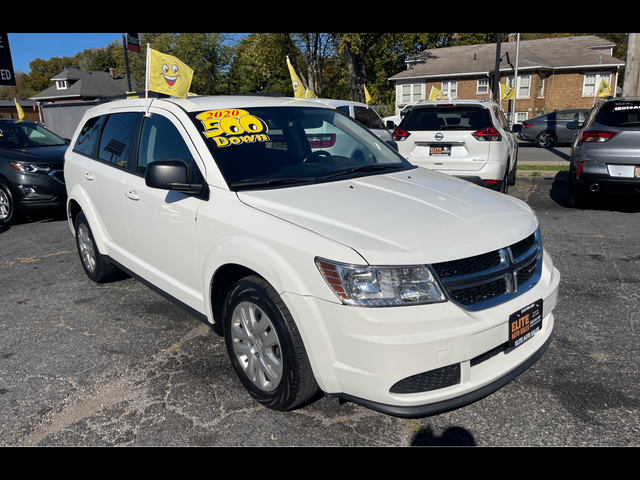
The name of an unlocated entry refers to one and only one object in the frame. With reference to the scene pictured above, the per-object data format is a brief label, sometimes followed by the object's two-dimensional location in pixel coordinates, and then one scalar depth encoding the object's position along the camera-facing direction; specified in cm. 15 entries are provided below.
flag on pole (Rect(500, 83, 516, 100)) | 2636
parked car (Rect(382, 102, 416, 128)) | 2716
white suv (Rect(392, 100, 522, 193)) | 809
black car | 811
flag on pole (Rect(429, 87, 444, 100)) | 2178
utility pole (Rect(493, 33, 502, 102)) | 2387
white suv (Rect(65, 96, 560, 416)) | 227
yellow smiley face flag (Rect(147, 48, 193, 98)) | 479
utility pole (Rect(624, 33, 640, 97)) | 1091
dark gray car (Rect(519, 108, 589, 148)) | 2191
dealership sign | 1490
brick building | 3644
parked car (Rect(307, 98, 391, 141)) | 1166
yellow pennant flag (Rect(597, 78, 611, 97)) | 2189
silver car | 721
